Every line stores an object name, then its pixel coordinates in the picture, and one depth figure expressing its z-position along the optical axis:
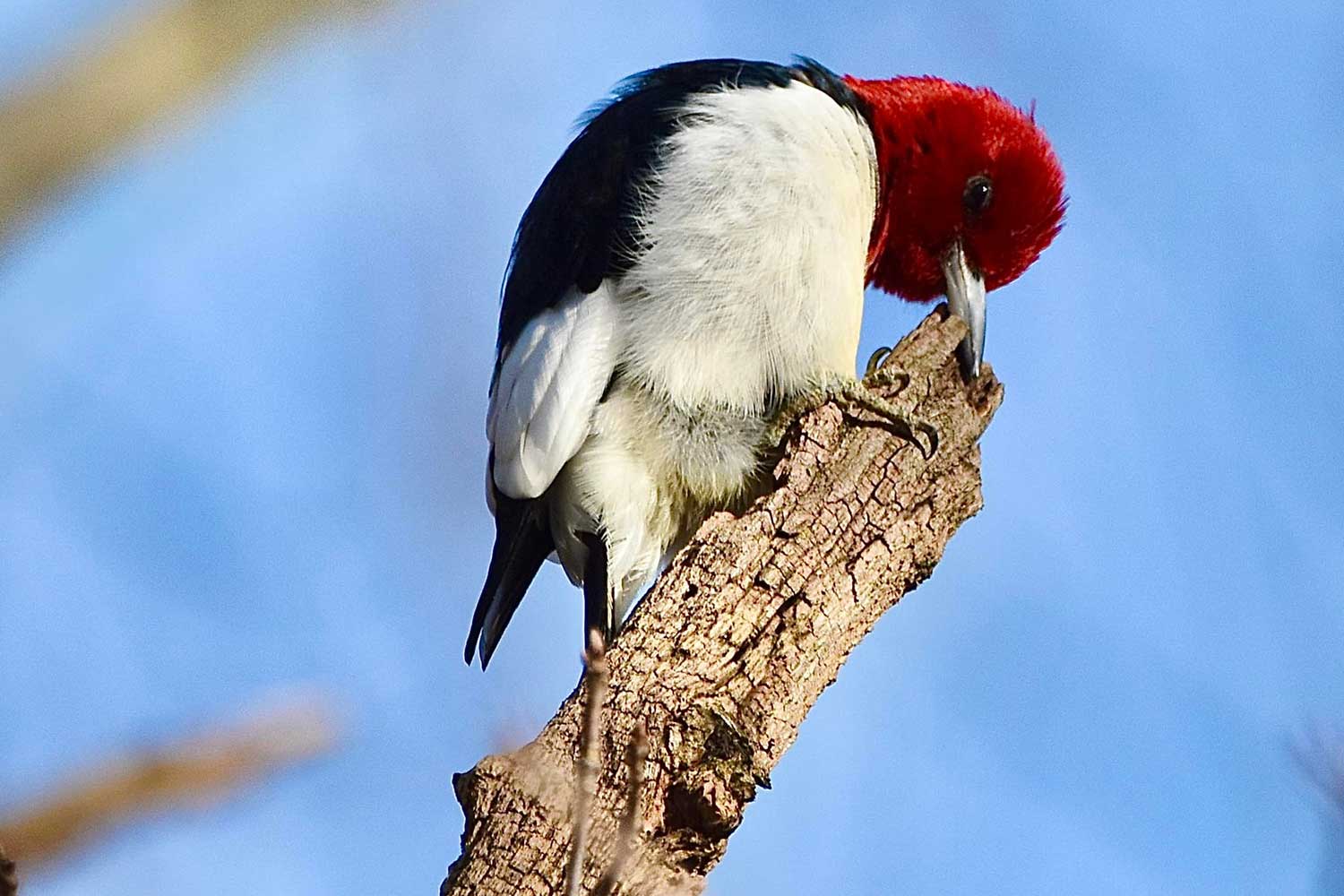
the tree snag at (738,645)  4.35
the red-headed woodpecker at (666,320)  4.44
